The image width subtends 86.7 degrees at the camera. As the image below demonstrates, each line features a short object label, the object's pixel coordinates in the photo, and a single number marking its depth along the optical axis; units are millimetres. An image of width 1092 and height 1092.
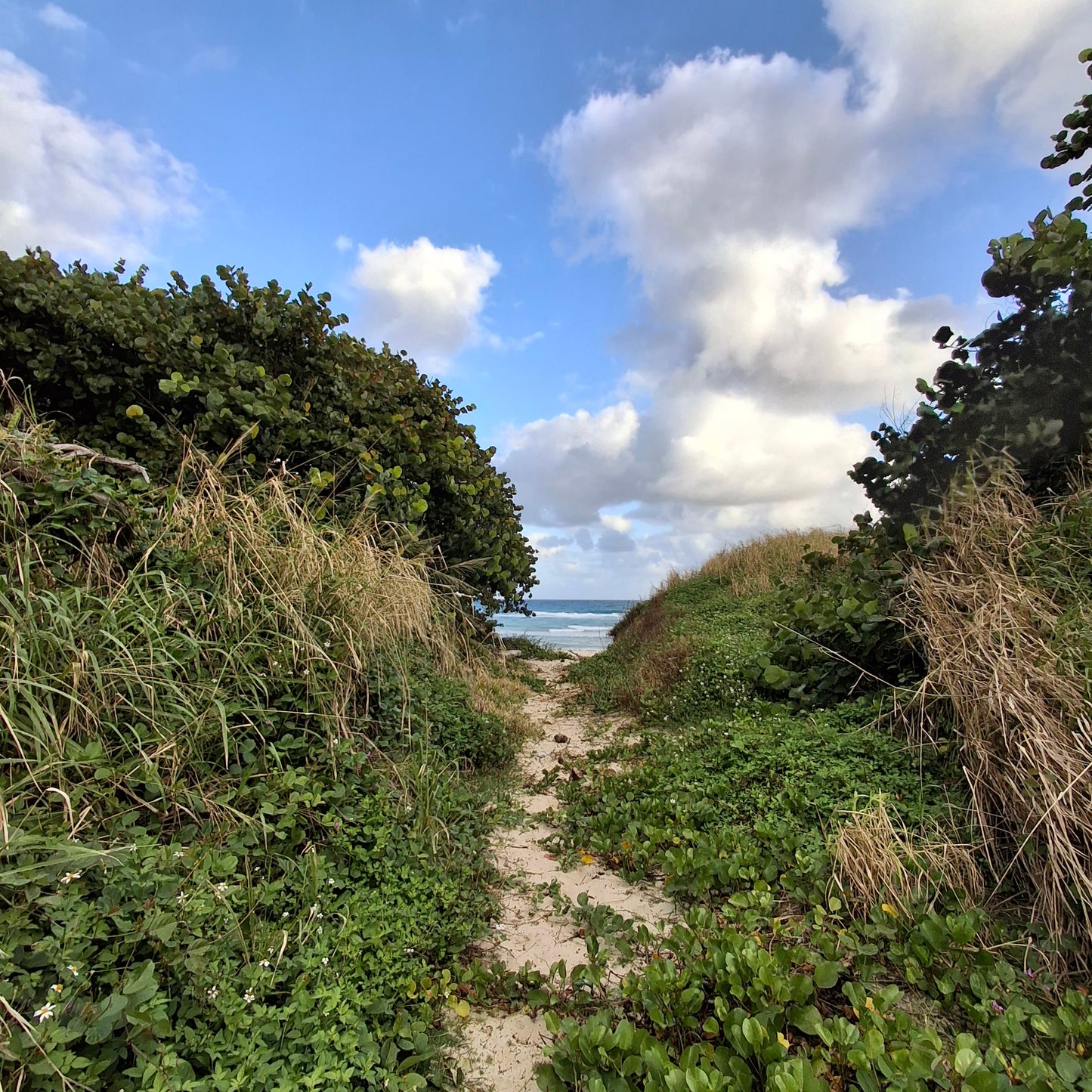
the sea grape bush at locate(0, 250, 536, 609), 4508
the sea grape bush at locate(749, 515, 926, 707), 4426
